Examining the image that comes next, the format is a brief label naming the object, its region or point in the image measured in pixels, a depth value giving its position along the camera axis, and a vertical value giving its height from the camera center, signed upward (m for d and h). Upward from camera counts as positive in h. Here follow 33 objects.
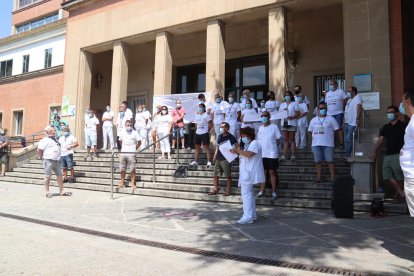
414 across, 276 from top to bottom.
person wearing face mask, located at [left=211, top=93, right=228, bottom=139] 11.60 +1.71
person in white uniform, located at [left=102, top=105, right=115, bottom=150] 15.04 +1.49
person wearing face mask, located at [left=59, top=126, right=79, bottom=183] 12.32 +0.53
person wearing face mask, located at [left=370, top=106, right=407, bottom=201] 7.12 +0.34
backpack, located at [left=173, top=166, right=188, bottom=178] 10.74 -0.15
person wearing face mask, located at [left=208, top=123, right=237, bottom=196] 8.54 +0.04
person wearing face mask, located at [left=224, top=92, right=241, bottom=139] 11.41 +1.58
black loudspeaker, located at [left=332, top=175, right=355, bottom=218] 6.87 -0.53
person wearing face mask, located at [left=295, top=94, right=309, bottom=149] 10.85 +1.32
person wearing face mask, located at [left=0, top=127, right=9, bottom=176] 15.52 +0.48
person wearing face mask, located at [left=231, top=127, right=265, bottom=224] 6.63 -0.13
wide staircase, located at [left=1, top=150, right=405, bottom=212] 8.23 -0.44
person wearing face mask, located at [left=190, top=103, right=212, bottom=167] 10.86 +0.97
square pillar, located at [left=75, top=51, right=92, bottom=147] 18.48 +3.69
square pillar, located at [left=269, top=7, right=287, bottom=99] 12.67 +4.01
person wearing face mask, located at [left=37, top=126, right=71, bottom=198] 10.13 +0.24
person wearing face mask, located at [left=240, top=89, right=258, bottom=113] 11.17 +2.00
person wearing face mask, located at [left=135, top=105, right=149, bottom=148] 14.09 +1.56
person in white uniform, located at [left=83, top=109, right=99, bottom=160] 14.10 +1.23
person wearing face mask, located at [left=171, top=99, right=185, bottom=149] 12.49 +1.56
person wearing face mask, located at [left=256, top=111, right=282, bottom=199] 8.36 +0.41
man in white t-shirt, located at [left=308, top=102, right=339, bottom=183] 8.47 +0.64
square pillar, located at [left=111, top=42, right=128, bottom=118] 17.28 +4.25
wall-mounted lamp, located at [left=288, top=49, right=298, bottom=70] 15.46 +4.49
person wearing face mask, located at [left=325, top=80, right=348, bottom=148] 10.20 +1.81
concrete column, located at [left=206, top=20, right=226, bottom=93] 14.22 +4.25
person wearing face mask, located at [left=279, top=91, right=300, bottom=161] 10.27 +1.23
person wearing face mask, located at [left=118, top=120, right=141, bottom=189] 10.59 +0.36
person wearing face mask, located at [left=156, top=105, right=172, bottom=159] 12.32 +1.23
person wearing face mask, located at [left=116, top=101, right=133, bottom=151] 14.30 +1.93
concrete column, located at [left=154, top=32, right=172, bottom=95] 15.85 +4.33
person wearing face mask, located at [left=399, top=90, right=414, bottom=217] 4.43 +0.10
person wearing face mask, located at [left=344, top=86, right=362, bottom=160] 9.35 +1.29
